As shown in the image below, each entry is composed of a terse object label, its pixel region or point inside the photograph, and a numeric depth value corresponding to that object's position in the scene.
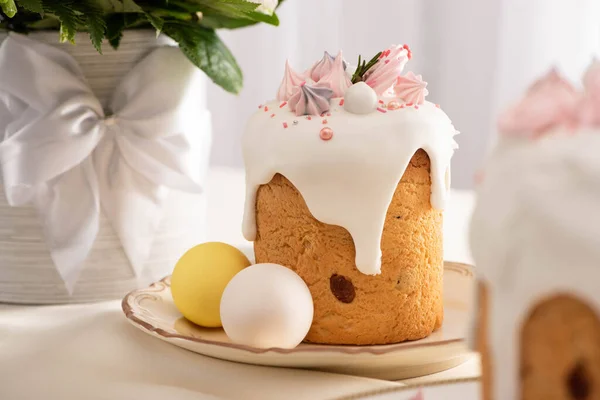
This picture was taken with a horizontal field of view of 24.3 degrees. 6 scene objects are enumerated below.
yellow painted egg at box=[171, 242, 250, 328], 0.70
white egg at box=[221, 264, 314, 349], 0.65
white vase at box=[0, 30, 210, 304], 0.73
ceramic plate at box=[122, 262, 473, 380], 0.62
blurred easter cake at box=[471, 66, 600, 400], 0.46
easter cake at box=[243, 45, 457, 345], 0.66
